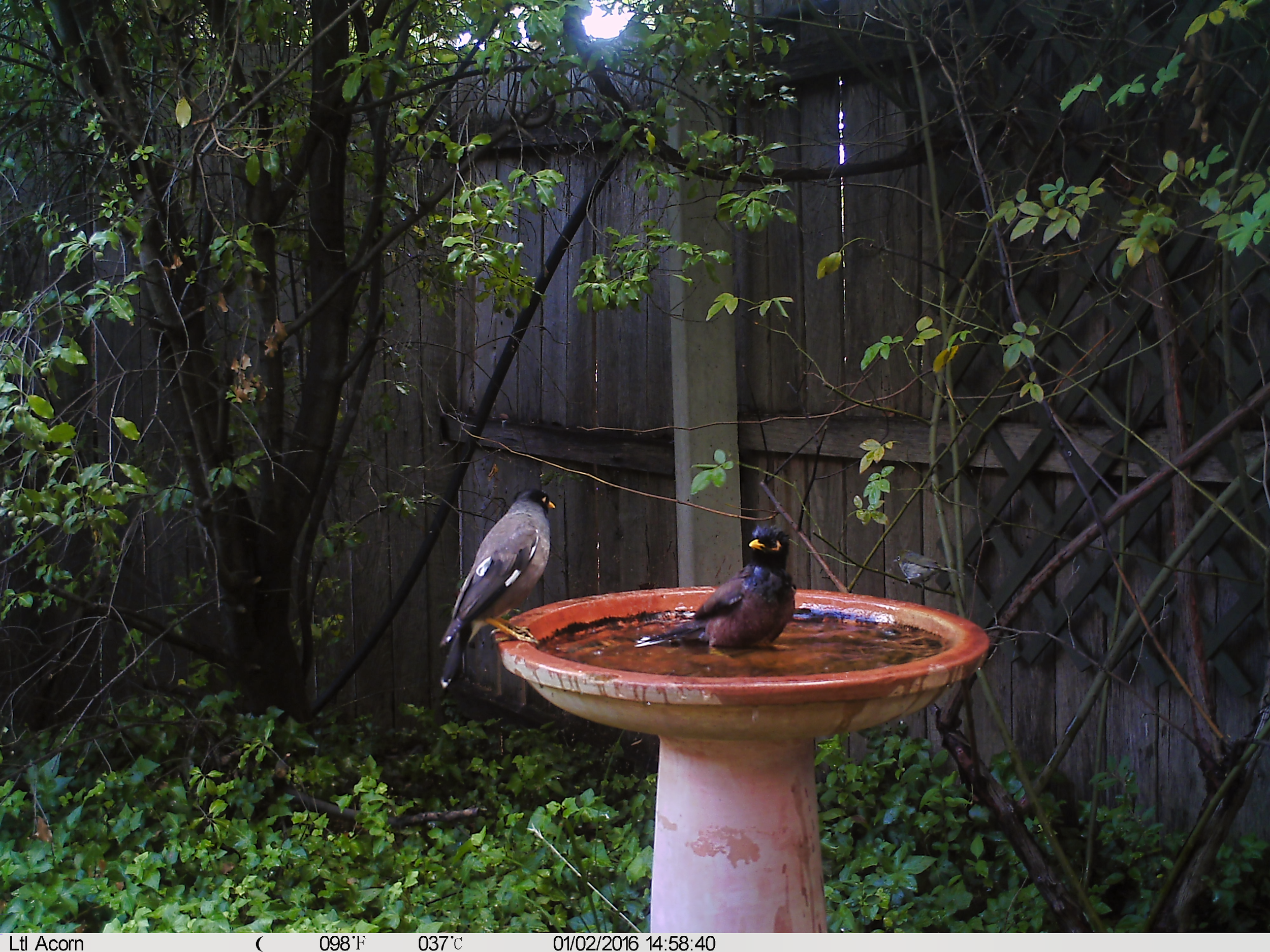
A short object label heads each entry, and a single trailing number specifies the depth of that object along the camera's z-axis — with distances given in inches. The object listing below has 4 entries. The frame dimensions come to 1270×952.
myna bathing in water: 88.7
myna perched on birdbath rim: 111.7
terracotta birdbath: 71.2
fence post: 142.7
